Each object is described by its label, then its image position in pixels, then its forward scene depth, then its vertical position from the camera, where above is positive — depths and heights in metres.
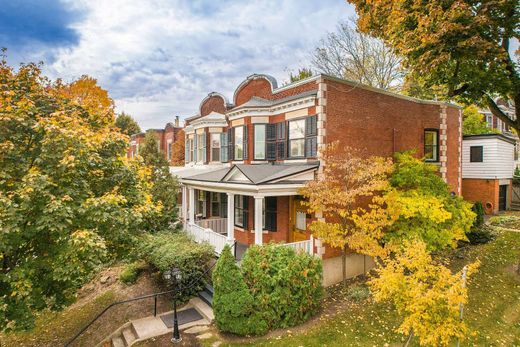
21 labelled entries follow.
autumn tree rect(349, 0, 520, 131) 10.11 +4.73
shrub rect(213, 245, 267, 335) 9.25 -4.03
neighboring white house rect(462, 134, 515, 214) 22.97 +0.45
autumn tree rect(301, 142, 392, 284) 10.99 -0.91
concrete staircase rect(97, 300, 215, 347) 9.99 -5.31
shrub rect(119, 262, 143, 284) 14.37 -4.86
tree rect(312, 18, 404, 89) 26.34 +10.15
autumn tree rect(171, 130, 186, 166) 32.88 +2.43
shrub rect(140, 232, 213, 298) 12.03 -3.50
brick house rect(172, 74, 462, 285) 12.84 +1.55
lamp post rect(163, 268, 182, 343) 10.07 -3.46
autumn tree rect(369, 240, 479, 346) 5.98 -2.52
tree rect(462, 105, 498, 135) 30.95 +5.28
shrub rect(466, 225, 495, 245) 16.81 -3.47
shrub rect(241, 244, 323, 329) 9.53 -3.55
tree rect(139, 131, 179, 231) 17.50 -0.69
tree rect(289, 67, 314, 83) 30.53 +10.12
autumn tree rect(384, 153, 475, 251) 11.86 -1.38
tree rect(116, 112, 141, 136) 57.32 +9.37
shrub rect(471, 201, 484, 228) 17.65 -2.34
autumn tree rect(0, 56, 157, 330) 6.77 -0.60
